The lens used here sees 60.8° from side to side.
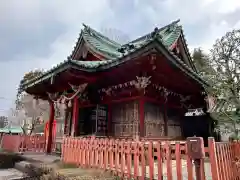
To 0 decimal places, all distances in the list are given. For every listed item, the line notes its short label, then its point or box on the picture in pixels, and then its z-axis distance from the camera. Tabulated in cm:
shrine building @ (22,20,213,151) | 739
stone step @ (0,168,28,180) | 688
